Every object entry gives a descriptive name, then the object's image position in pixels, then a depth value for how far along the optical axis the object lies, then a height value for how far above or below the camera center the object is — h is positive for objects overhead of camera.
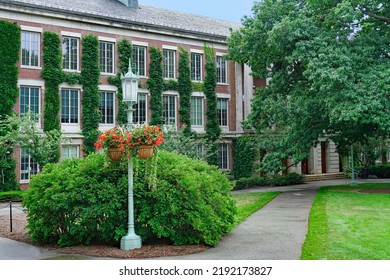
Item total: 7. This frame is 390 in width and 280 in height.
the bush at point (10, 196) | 21.28 -1.32
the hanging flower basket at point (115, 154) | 9.52 +0.19
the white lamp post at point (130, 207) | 9.31 -0.81
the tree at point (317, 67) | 18.02 +3.82
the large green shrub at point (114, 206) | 9.64 -0.83
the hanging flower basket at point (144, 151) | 9.39 +0.24
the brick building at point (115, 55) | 23.88 +5.80
